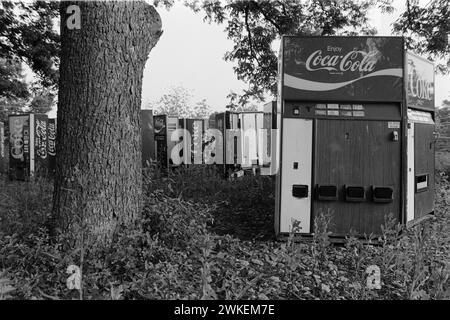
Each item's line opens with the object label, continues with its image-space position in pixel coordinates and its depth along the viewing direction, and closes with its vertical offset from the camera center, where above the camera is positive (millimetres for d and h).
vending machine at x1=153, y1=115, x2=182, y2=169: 13055 +770
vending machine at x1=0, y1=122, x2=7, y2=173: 15141 +310
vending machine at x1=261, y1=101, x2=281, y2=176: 11664 +754
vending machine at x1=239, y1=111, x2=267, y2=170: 12453 +684
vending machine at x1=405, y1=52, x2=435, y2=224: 5492 +380
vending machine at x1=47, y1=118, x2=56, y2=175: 13411 +655
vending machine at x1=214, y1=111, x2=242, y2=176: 12234 +536
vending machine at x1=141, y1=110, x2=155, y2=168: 13062 +789
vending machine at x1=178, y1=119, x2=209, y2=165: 12953 +697
